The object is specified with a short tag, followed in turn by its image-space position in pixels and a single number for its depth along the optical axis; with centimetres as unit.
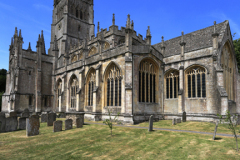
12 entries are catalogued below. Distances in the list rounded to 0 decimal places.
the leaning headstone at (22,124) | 1719
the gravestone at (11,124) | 1610
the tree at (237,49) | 2931
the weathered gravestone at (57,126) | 1502
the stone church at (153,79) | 1956
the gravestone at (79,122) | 1673
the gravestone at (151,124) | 1390
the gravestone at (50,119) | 1856
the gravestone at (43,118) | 2201
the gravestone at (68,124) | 1591
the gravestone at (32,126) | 1381
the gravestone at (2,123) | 1571
